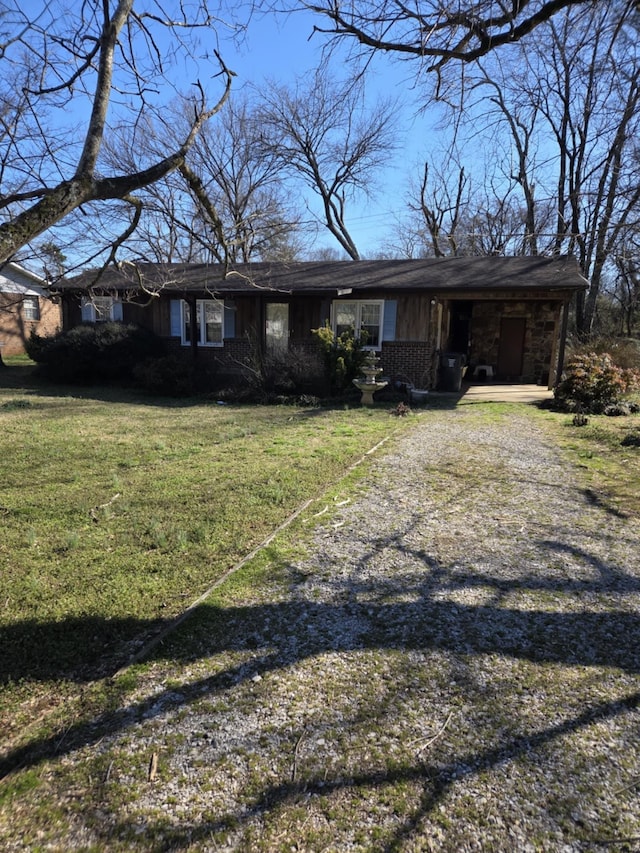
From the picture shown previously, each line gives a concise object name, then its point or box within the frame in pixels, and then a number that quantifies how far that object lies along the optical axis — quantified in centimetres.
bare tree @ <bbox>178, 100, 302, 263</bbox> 2745
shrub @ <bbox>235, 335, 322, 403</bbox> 1304
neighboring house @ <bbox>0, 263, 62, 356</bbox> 2306
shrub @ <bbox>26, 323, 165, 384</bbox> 1459
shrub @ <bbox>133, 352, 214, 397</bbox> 1355
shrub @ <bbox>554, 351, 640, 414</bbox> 1139
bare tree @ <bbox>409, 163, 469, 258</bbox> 3052
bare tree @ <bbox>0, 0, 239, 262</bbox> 294
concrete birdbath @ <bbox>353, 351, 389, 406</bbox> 1236
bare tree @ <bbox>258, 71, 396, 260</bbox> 2891
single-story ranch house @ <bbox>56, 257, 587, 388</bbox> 1386
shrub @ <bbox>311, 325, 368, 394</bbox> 1260
